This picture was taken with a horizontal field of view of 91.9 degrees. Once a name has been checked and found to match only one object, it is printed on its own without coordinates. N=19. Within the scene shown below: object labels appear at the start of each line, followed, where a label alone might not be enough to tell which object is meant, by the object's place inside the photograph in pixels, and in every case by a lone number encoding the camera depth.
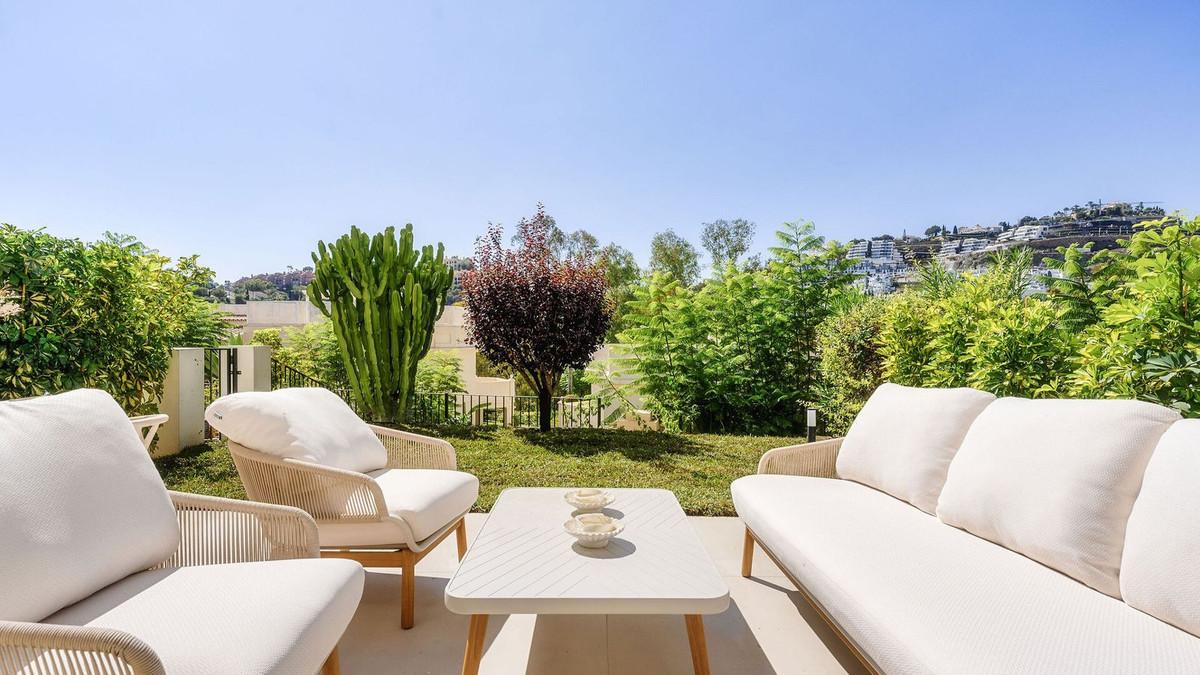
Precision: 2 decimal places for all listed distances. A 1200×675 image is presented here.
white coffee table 1.59
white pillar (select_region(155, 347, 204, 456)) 5.44
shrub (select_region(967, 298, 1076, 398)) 3.56
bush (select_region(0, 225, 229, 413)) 3.98
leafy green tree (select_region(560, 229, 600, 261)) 25.05
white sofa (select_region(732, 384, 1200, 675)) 1.29
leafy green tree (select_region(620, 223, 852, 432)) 7.63
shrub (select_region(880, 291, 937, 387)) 5.00
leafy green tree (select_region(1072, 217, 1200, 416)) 2.20
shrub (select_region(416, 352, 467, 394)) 12.06
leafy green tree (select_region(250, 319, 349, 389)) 11.53
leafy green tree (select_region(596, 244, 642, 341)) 21.17
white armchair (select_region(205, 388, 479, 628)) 2.29
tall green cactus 6.86
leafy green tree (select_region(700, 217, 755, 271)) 24.30
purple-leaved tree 6.70
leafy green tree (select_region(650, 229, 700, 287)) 23.70
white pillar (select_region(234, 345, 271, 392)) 6.63
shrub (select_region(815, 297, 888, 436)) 6.38
